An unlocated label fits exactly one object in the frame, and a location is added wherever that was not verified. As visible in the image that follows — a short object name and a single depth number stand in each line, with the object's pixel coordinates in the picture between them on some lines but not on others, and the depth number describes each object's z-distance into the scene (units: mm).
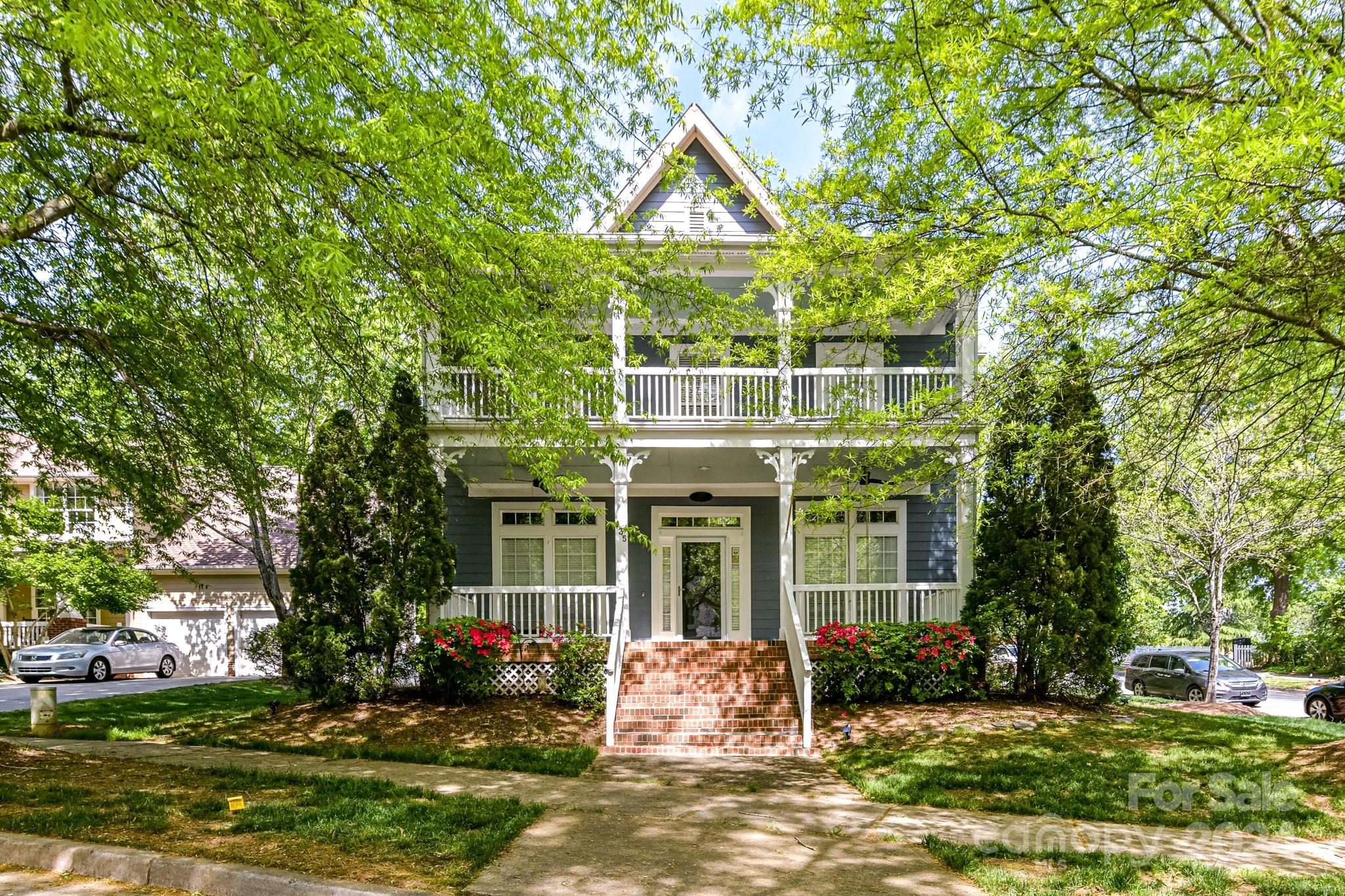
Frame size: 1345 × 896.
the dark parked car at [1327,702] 14164
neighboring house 21969
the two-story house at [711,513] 11250
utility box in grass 9711
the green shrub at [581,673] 10406
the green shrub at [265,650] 12914
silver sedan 18594
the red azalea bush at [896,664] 10586
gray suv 18016
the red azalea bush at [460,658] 10352
